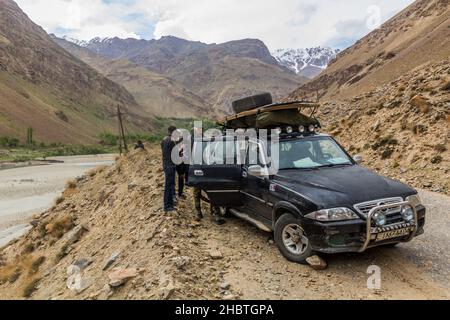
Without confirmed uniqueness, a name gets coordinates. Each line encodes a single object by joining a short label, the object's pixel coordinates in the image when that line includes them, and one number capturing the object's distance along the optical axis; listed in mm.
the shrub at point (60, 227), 16484
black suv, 6566
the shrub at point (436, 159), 14352
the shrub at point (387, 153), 16719
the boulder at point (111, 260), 8773
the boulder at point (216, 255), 7734
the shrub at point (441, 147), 14725
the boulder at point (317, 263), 6855
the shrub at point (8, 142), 80938
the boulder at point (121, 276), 6875
